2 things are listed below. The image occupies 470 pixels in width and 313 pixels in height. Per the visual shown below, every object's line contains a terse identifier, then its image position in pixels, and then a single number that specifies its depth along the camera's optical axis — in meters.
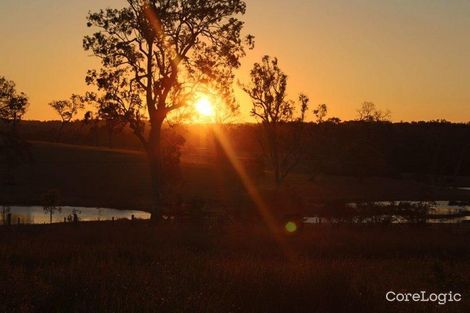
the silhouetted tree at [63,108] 154.00
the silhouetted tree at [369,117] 138.75
